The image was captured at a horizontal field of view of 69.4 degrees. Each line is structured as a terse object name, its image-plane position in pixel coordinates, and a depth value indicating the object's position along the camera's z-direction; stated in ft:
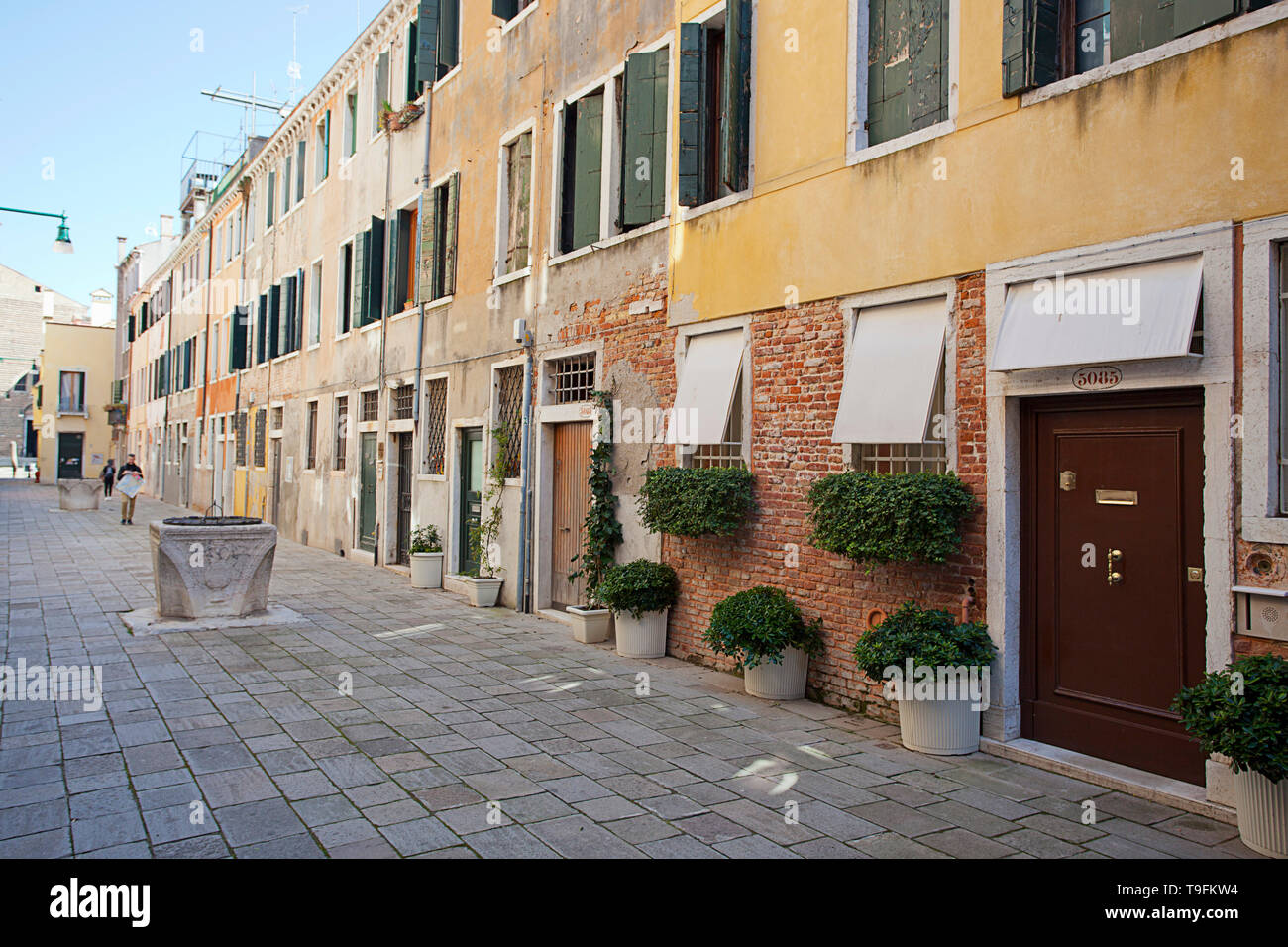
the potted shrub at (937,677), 18.25
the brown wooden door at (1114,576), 16.22
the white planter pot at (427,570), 43.09
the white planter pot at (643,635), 28.07
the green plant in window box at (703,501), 24.76
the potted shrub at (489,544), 37.76
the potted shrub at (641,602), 27.73
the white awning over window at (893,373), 20.21
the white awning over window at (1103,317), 15.57
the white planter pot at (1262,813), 13.14
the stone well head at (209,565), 30.89
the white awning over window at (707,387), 26.07
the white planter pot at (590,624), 30.35
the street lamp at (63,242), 57.41
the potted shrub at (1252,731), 12.77
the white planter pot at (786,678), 22.88
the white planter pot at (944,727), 18.44
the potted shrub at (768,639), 22.04
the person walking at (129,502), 75.41
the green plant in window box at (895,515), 18.70
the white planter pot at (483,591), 37.68
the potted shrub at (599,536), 30.60
